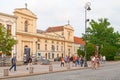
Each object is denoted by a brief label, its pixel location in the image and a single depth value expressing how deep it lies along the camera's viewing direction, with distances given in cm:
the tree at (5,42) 2141
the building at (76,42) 4986
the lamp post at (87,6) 1924
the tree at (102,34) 3833
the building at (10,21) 3068
